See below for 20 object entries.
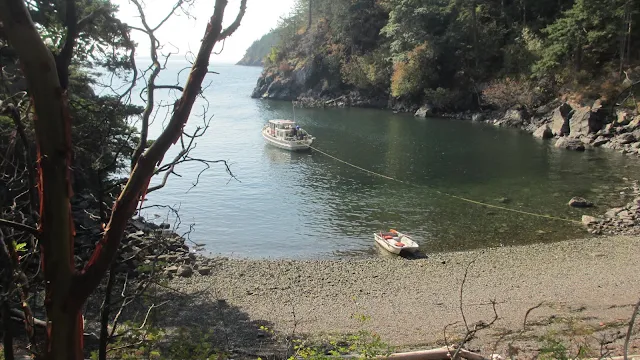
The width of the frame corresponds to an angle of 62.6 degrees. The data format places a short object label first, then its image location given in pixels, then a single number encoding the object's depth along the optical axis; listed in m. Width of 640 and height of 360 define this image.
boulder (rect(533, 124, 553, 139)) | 45.06
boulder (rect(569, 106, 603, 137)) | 42.19
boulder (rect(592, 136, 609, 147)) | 39.81
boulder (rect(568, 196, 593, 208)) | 26.29
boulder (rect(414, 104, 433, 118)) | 60.97
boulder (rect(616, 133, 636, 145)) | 38.44
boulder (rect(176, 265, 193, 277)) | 18.42
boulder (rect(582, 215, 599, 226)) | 23.62
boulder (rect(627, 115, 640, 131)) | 38.83
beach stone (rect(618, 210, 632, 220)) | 23.75
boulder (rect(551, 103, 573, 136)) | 44.78
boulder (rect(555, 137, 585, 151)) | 39.38
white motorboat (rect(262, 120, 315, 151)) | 42.66
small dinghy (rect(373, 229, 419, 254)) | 20.88
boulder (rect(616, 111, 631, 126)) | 40.69
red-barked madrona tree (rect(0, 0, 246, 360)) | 3.31
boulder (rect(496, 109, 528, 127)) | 51.38
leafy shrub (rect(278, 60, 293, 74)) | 85.81
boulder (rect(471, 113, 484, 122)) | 56.38
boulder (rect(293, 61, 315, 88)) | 81.07
